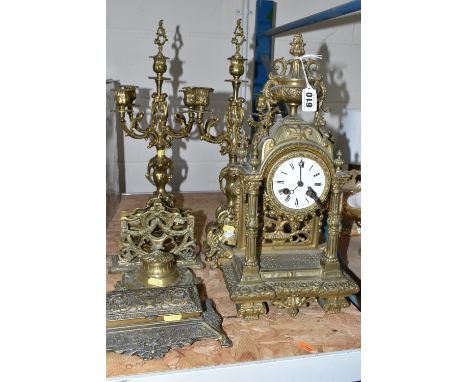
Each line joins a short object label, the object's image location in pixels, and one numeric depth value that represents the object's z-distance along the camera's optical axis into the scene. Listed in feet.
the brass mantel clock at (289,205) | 3.15
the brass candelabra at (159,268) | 2.97
